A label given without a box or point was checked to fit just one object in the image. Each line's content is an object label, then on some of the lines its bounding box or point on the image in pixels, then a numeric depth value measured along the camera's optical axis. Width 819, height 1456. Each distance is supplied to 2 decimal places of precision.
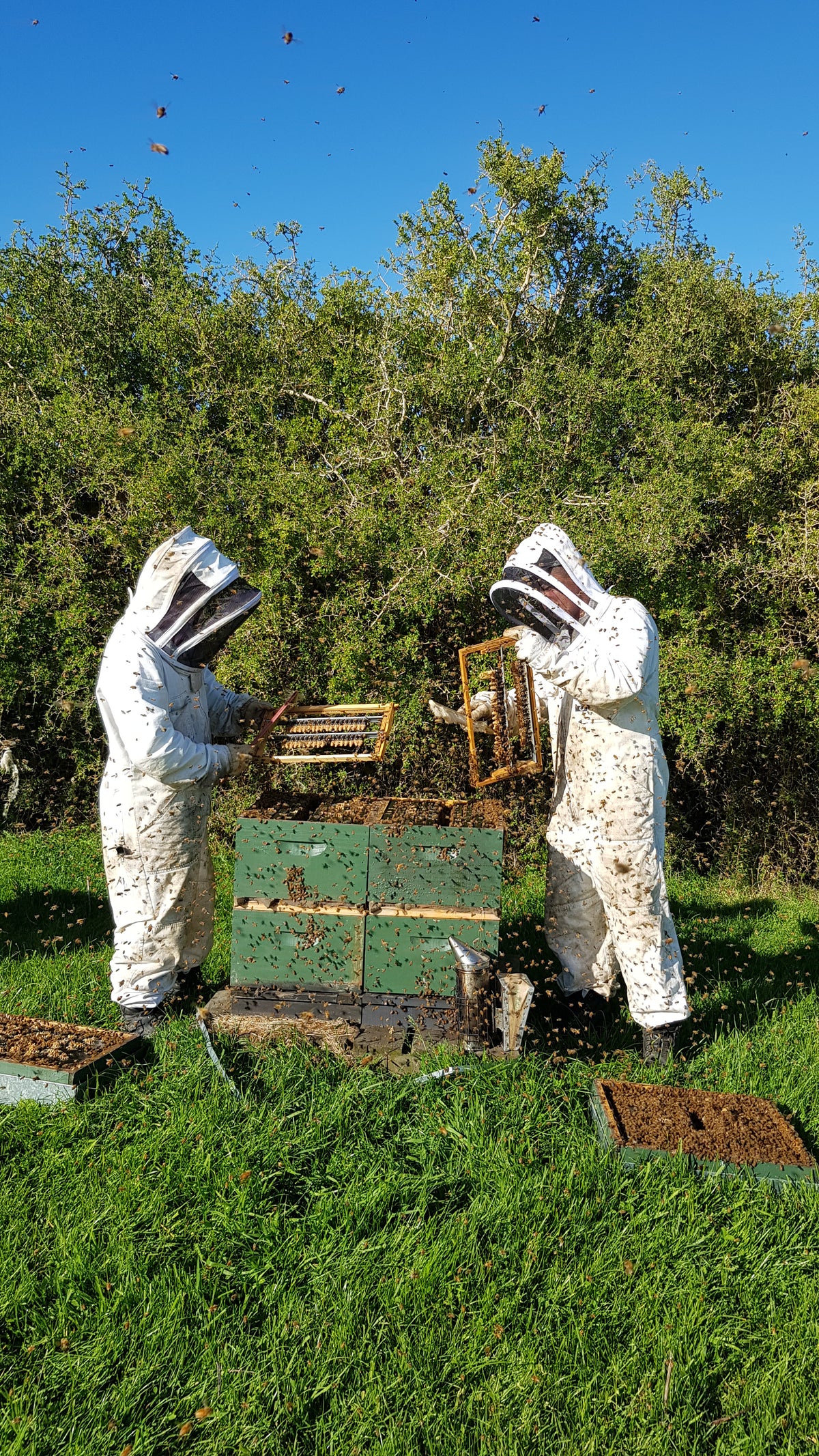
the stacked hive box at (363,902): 3.78
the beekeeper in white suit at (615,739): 3.82
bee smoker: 3.65
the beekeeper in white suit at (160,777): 3.92
